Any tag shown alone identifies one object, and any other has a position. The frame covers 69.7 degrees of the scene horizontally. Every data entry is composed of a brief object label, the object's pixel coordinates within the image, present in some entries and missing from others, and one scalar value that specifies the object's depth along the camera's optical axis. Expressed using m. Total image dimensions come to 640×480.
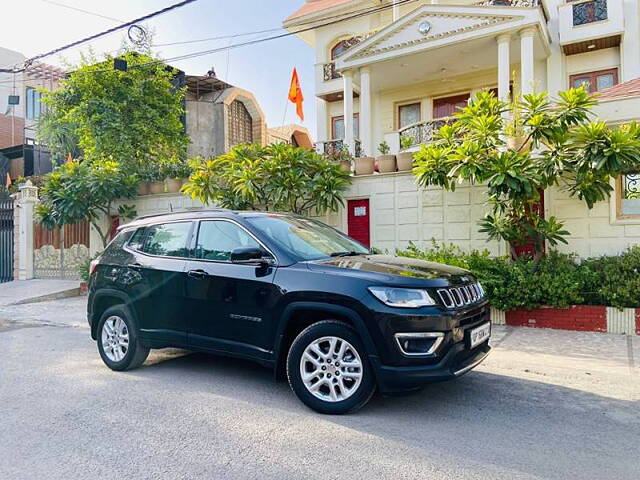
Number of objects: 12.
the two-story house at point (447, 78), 8.54
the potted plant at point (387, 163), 10.34
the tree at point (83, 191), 12.84
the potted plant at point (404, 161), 10.07
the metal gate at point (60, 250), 14.96
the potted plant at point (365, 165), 10.62
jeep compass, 3.65
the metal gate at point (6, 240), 15.91
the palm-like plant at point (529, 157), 6.88
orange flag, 19.45
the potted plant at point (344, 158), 10.79
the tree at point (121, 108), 13.66
